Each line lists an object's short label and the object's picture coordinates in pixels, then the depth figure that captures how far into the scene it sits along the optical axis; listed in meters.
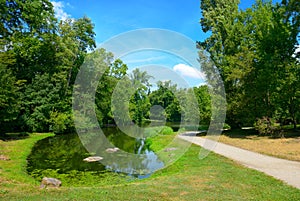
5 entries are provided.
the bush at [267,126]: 20.44
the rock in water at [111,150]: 17.65
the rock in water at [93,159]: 14.31
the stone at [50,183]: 8.41
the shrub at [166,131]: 27.57
